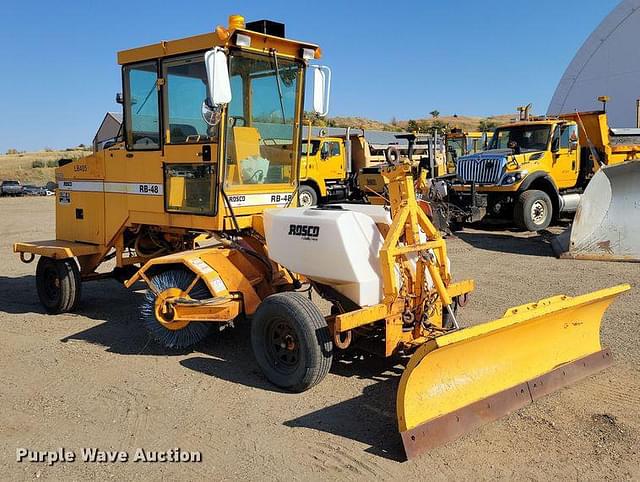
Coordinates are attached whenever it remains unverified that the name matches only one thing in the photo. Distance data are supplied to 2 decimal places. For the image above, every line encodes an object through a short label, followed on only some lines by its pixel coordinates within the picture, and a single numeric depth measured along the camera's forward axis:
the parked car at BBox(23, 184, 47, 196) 32.88
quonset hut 31.77
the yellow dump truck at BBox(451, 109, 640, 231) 13.69
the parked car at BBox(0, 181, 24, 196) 32.19
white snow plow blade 9.98
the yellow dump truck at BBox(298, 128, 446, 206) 19.70
